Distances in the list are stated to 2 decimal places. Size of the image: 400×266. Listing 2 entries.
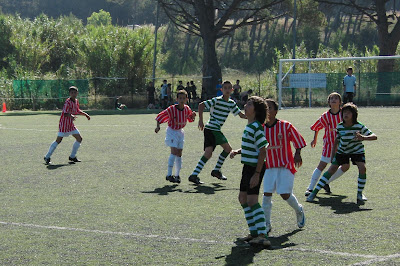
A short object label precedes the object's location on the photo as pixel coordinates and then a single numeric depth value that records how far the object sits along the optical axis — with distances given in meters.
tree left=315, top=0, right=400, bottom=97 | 43.69
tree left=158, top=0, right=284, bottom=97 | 43.62
